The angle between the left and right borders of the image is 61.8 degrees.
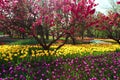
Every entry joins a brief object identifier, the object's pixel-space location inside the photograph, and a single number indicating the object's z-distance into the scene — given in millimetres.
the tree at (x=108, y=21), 11635
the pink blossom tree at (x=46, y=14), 5631
